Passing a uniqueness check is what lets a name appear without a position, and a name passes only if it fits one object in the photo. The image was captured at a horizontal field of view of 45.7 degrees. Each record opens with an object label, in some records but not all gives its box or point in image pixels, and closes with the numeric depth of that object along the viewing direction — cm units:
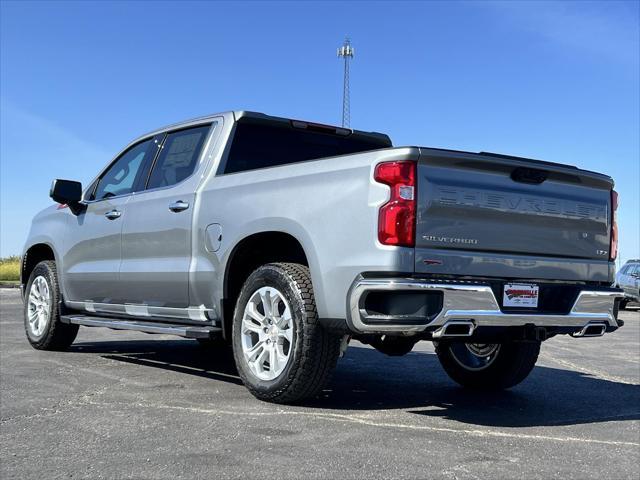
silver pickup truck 441
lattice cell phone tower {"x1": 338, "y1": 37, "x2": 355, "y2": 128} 2789
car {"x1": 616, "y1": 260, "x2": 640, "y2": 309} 2117
